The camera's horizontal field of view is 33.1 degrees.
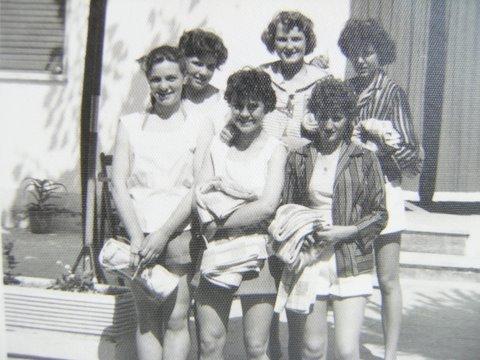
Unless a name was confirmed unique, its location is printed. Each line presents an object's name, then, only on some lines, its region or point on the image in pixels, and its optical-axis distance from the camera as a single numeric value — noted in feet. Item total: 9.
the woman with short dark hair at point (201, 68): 9.88
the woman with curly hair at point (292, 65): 10.29
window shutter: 22.25
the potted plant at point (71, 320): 10.87
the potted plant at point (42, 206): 21.77
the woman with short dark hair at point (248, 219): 8.87
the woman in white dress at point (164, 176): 9.32
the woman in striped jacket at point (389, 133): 10.29
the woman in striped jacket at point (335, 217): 8.96
